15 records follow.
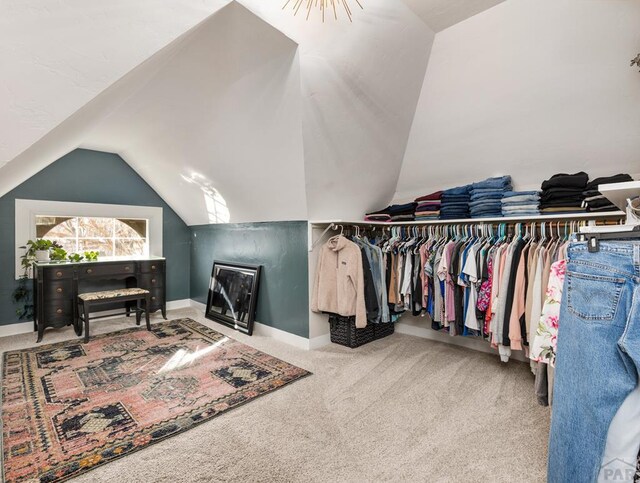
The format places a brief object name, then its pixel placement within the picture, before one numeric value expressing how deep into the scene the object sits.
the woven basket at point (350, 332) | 3.43
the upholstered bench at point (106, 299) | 3.61
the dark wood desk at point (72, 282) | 3.76
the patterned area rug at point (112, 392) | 1.82
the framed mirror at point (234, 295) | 3.99
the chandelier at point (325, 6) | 2.01
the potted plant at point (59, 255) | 4.03
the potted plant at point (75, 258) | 4.11
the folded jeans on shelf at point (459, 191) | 3.21
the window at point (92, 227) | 4.09
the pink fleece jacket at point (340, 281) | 3.22
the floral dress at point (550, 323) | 1.48
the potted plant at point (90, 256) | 4.30
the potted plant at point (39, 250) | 3.95
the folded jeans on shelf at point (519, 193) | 2.74
